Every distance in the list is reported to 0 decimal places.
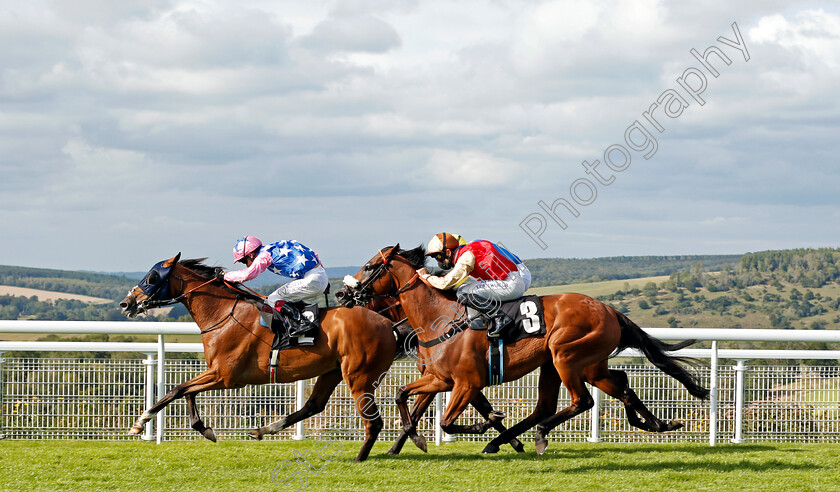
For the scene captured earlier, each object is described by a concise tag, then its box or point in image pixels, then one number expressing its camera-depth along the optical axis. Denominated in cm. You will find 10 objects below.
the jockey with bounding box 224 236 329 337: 1205
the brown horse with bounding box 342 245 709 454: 1116
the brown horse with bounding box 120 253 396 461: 1148
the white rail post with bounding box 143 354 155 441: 1338
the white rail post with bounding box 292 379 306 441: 1354
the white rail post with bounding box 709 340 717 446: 1317
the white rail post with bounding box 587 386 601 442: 1360
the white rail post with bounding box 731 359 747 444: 1338
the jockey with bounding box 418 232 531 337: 1141
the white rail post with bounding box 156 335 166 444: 1306
